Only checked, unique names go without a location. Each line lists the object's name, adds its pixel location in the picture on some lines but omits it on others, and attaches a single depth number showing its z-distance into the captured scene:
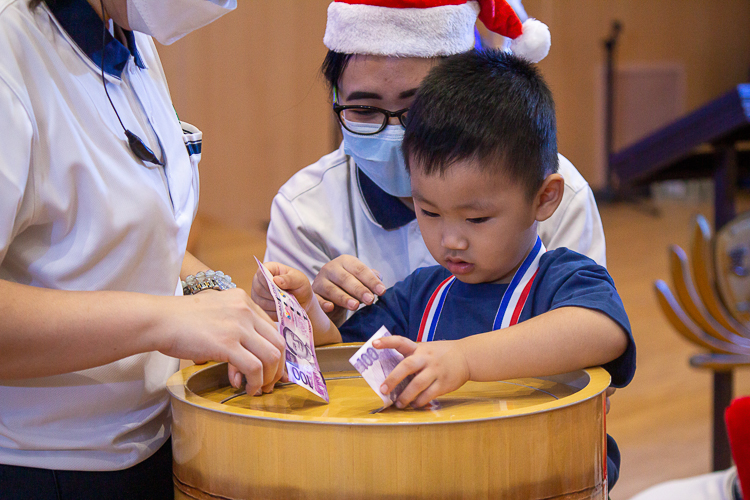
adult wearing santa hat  2.46
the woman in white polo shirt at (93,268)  2.08
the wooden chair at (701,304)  3.49
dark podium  3.20
